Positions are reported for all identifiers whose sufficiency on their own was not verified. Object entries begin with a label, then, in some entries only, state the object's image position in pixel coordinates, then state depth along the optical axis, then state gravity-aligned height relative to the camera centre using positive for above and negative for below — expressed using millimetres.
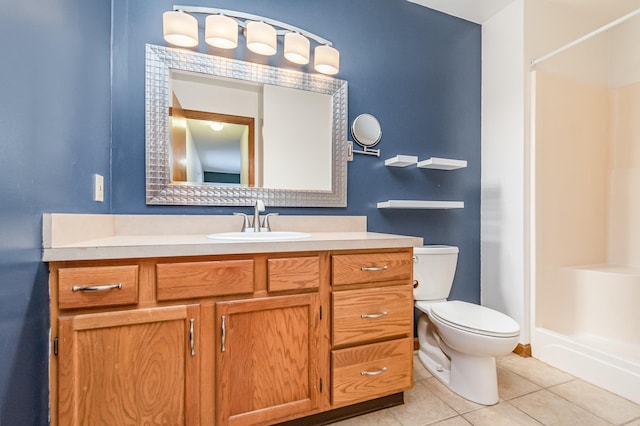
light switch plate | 1292 +120
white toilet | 1438 -590
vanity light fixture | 1467 +941
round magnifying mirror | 1912 +545
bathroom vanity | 967 -413
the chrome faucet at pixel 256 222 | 1571 -39
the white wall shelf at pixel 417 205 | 1860 +63
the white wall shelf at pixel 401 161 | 1891 +345
